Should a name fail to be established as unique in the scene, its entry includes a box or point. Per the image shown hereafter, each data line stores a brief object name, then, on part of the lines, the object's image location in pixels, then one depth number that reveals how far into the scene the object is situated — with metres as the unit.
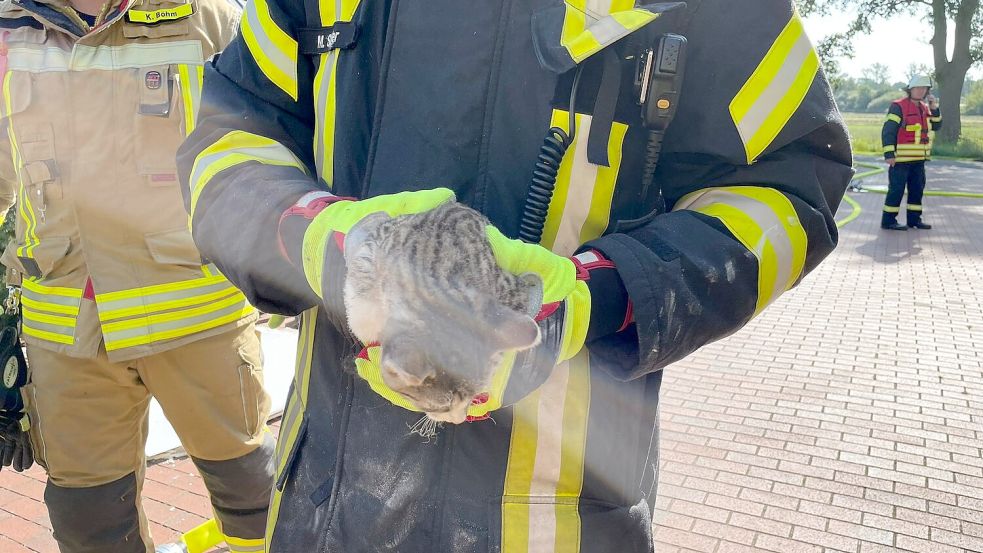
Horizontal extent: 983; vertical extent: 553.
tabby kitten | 1.02
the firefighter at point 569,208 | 1.28
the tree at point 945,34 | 28.19
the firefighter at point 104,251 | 2.63
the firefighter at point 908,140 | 11.41
